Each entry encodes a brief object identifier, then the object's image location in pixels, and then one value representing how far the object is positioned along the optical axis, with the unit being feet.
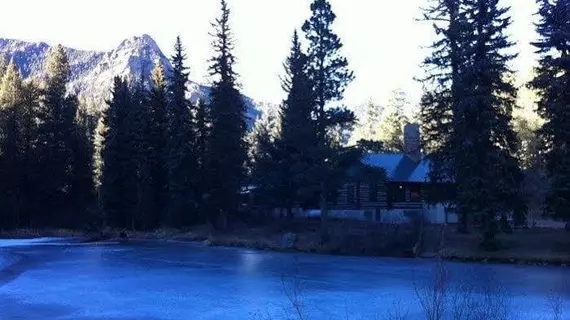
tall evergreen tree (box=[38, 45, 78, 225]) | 221.46
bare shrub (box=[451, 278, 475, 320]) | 23.72
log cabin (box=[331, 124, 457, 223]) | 173.99
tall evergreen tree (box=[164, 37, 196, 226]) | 181.06
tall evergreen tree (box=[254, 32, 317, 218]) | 142.00
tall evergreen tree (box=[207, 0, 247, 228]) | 179.11
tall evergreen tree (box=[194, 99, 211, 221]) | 180.65
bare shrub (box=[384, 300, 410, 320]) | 49.22
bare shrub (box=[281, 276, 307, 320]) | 50.75
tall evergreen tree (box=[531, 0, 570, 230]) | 103.60
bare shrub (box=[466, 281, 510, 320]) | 24.31
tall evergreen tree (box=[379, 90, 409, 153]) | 277.64
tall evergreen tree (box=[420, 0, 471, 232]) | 122.52
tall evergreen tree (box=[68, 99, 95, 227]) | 231.50
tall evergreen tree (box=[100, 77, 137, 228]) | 213.05
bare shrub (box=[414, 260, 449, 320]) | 21.06
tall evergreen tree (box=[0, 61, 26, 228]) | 214.07
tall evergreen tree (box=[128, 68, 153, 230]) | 205.16
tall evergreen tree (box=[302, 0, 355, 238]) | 144.15
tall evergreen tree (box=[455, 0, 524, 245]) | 109.81
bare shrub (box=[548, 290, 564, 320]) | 48.48
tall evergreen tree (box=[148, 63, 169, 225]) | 208.03
